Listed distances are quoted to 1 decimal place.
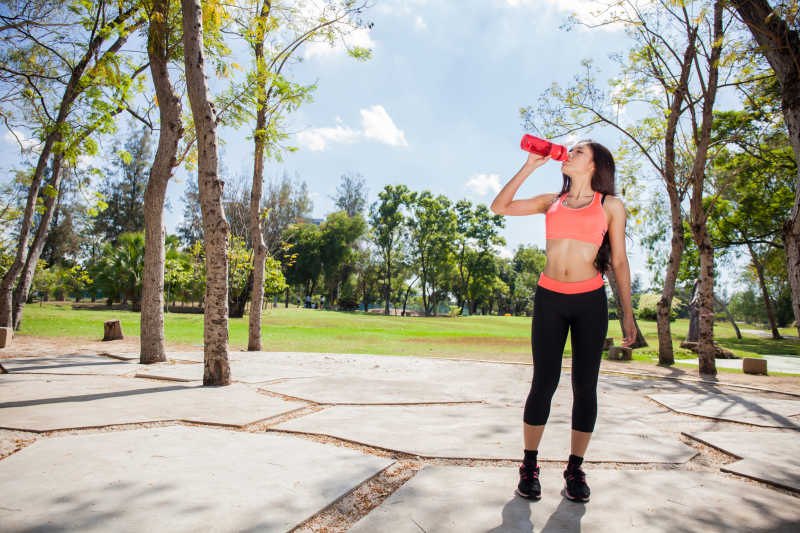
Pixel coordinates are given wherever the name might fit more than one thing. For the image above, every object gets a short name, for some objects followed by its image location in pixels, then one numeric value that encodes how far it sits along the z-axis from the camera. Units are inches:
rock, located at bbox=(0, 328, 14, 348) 336.1
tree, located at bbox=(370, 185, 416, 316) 1702.8
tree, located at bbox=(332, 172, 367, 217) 1983.3
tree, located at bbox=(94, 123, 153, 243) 1584.6
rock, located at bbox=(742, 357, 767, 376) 355.9
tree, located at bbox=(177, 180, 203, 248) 1438.4
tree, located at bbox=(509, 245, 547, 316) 2608.3
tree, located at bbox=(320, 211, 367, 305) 1691.7
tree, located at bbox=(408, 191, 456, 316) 1737.2
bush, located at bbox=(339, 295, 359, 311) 1755.7
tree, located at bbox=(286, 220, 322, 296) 1689.2
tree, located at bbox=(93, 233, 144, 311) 910.4
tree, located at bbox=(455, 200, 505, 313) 1811.0
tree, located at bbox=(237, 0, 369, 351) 350.6
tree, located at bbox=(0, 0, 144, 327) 353.7
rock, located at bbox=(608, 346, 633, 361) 469.4
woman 88.6
